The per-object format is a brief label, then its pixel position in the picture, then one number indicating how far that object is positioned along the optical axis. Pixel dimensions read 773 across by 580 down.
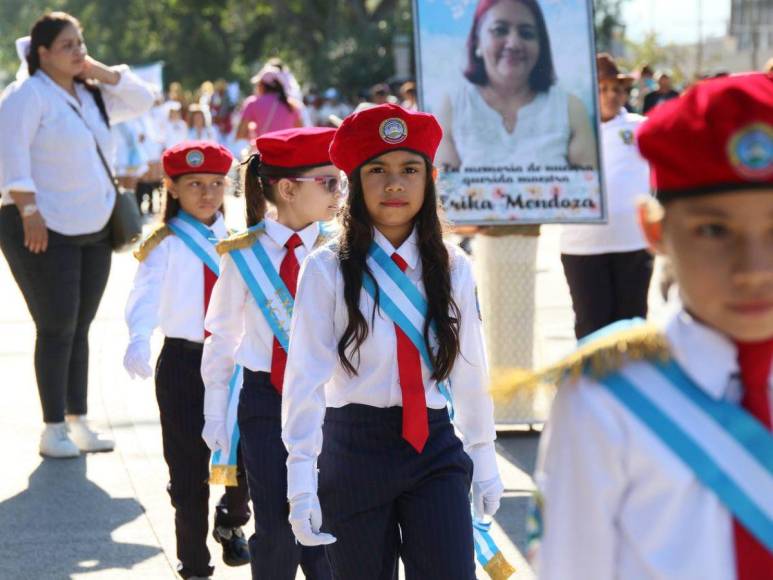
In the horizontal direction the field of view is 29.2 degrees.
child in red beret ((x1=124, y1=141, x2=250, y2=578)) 5.63
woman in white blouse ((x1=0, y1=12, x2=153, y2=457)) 7.28
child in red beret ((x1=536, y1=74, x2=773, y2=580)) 2.09
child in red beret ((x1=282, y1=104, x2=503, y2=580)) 3.94
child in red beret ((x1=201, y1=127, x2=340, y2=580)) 4.69
